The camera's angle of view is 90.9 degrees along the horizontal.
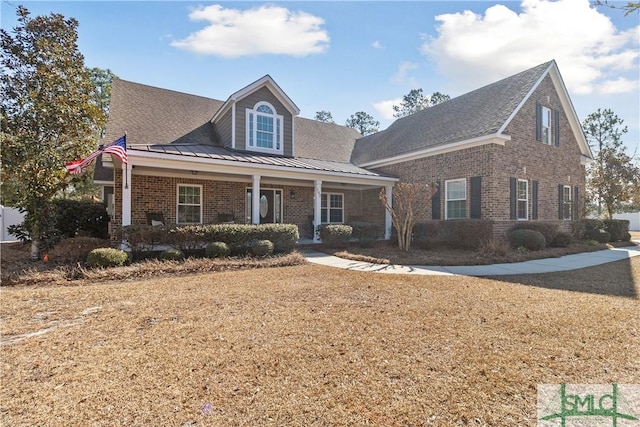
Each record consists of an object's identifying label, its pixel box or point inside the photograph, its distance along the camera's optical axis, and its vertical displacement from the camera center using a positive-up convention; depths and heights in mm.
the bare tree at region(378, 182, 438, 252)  11227 +408
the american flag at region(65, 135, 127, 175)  8273 +1538
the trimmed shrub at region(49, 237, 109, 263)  8398 -959
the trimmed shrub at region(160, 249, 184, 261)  8505 -1132
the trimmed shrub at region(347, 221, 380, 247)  13086 -700
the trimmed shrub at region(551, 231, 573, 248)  12797 -928
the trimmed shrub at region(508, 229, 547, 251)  11461 -828
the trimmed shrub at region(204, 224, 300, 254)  9539 -659
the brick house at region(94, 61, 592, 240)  12086 +2385
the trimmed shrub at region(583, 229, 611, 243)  15266 -868
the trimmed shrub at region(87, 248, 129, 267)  7617 -1102
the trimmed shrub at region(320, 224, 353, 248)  12266 -746
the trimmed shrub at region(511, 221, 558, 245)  12523 -437
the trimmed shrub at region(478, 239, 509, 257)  10258 -1059
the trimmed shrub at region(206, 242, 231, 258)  9109 -1047
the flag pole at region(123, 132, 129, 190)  9250 +1045
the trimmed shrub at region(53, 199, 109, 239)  11031 -207
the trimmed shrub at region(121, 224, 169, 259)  8578 -664
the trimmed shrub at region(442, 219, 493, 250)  11750 -649
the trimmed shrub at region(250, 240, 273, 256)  9734 -1041
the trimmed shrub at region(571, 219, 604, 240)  15258 -418
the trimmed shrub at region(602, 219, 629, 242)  16062 -568
